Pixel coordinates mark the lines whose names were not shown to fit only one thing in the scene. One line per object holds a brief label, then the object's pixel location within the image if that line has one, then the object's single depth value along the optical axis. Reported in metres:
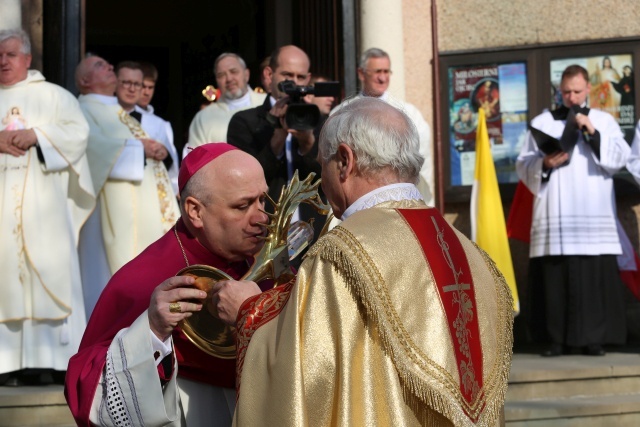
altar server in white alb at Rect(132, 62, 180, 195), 9.70
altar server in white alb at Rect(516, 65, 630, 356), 9.61
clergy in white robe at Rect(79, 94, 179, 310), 9.09
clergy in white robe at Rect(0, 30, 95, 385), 8.14
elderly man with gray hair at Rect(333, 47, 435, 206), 8.52
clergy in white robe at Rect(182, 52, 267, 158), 9.77
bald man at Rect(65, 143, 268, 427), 3.69
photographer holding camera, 6.97
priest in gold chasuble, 3.36
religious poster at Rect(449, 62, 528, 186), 10.88
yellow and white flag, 10.05
